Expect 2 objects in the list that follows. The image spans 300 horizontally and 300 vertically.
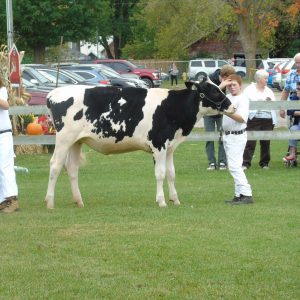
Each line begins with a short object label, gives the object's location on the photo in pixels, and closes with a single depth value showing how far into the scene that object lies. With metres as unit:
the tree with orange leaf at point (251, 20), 67.69
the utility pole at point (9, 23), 26.42
